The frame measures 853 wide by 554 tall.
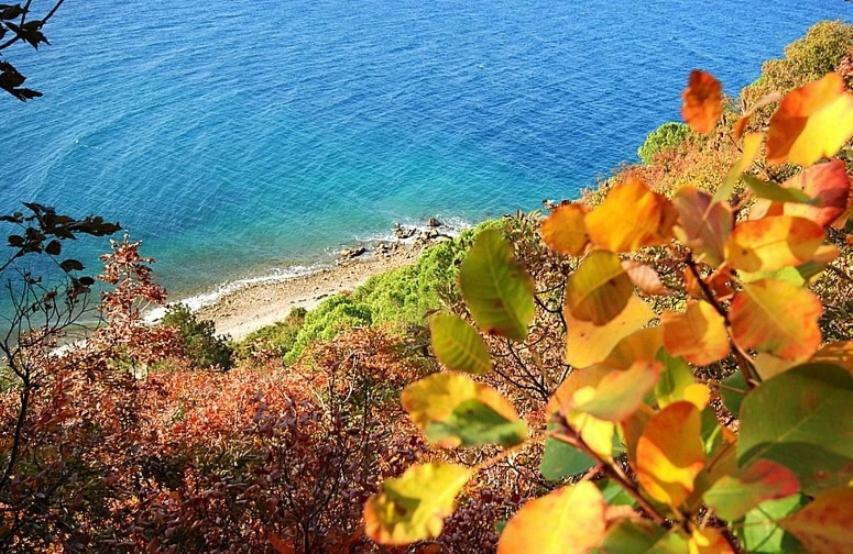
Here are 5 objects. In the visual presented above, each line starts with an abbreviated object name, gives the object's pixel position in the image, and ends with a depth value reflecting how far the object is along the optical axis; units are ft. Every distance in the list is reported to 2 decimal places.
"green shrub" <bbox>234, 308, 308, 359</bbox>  44.52
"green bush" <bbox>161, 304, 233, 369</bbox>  40.58
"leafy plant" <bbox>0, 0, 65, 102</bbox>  6.13
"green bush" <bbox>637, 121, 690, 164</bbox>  62.08
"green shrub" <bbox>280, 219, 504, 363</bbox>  34.55
